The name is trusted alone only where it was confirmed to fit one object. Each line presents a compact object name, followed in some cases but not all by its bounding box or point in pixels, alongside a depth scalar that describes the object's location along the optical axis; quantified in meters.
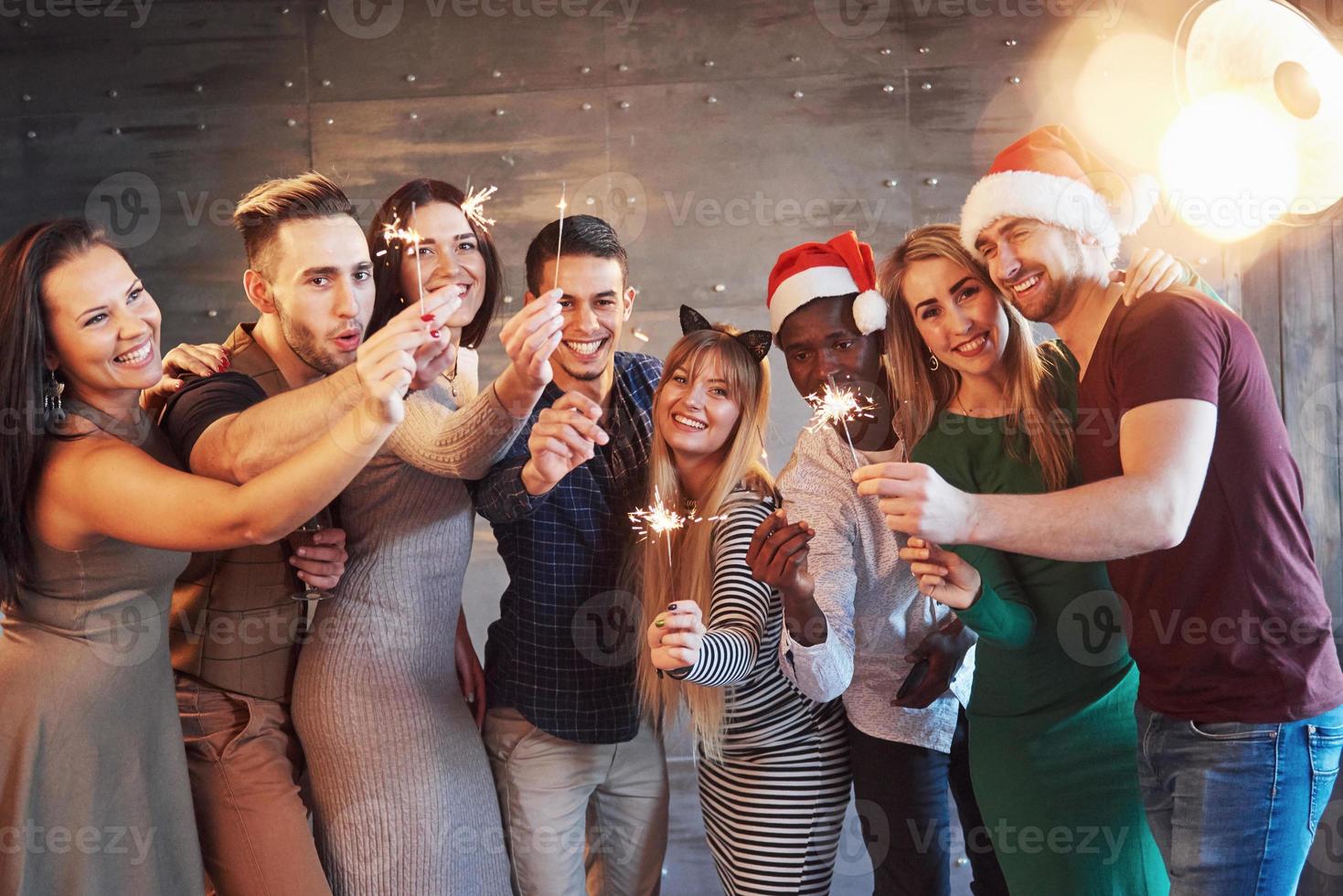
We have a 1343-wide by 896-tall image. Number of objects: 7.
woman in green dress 1.87
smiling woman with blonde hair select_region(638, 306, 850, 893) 2.17
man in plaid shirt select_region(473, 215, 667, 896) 2.30
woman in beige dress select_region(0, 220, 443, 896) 1.75
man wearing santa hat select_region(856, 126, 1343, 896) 1.58
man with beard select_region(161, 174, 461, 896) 2.01
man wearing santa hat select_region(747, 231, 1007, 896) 2.12
